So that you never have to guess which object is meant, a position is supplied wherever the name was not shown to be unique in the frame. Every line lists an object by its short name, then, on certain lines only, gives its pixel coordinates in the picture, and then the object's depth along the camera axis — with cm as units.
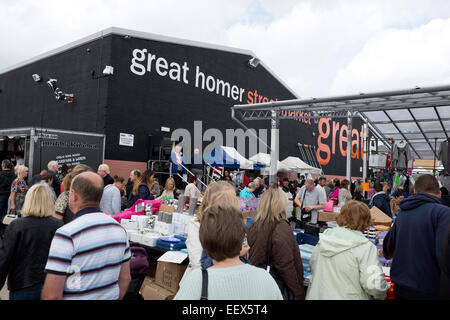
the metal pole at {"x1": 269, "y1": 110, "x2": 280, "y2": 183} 1236
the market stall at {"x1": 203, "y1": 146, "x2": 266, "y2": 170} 1273
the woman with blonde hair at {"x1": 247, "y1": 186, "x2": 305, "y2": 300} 274
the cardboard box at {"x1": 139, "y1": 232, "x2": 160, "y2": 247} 409
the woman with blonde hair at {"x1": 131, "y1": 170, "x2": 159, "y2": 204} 625
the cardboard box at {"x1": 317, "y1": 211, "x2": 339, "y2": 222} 642
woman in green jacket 242
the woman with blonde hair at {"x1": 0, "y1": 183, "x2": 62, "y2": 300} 246
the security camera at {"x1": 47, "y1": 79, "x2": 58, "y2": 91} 1475
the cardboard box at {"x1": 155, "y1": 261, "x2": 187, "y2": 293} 358
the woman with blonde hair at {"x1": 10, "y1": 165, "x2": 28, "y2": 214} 656
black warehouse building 1312
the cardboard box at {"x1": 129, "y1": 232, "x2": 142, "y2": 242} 422
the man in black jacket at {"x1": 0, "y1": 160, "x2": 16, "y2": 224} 739
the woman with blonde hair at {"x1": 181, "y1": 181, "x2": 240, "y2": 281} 282
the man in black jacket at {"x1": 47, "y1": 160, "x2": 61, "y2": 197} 671
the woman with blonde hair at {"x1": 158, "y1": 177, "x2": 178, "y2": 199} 698
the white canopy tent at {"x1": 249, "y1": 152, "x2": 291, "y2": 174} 1462
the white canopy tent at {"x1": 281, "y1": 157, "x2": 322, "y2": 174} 1694
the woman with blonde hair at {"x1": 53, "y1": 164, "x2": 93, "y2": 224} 359
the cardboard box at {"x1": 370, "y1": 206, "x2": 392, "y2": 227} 546
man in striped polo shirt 181
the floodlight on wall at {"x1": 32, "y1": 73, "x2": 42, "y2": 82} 1613
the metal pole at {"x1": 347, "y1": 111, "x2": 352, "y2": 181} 1181
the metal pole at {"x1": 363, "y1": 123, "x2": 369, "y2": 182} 1187
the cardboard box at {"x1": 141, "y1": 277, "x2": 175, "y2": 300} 364
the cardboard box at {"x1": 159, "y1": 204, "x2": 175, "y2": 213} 502
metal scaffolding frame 944
